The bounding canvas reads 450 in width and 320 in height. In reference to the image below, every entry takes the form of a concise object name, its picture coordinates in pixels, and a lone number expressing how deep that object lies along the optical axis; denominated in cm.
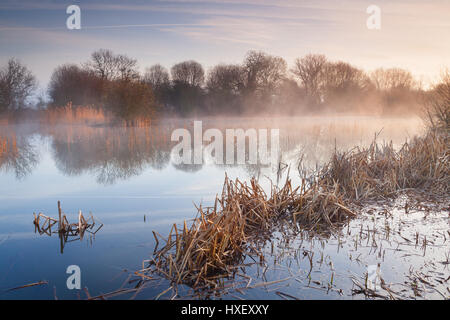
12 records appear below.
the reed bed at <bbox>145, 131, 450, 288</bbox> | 283
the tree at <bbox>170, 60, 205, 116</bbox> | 2996
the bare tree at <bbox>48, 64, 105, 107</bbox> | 3092
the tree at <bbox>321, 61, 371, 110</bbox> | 3612
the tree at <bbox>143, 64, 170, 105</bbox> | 3142
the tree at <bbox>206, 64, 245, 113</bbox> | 3077
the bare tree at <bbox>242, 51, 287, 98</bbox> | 3136
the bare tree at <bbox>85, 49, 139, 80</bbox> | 2674
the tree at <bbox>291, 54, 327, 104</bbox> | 3556
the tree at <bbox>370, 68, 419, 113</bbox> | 3177
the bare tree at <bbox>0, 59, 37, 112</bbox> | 2071
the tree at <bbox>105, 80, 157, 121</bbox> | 1808
